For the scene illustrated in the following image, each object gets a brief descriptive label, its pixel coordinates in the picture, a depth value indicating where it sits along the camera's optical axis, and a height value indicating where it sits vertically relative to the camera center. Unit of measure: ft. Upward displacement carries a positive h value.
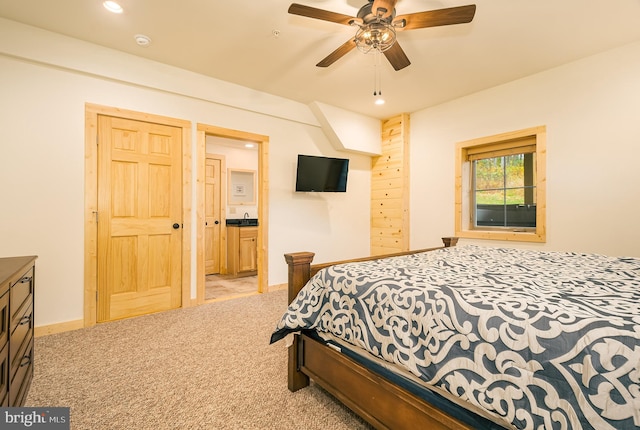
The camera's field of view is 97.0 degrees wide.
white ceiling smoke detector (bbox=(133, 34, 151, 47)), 8.51 +5.36
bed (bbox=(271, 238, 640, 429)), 2.48 -1.41
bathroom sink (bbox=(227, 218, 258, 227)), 16.28 -0.44
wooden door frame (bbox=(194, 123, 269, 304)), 10.95 +0.76
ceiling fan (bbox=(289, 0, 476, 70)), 6.10 +4.45
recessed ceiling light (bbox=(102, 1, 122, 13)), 7.14 +5.33
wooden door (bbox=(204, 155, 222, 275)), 16.93 +0.09
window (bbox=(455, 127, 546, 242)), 10.78 +1.23
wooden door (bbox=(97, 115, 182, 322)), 9.29 -0.09
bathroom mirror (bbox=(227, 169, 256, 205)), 18.07 +1.82
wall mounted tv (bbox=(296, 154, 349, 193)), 13.33 +2.01
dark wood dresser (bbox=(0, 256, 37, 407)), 3.99 -1.86
